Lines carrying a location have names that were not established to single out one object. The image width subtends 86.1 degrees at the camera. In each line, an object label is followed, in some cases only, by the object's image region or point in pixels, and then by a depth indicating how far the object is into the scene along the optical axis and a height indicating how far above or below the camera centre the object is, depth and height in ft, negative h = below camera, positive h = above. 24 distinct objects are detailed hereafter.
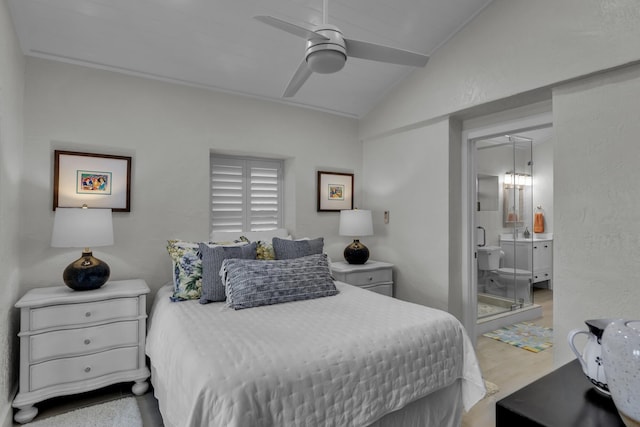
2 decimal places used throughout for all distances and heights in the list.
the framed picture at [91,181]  8.53 +0.90
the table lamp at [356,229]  11.93 -0.40
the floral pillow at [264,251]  9.34 -0.95
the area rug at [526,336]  11.27 -4.15
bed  4.38 -2.16
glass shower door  15.92 +0.30
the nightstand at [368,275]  11.32 -1.95
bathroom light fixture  16.24 +1.94
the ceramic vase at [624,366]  2.13 -0.95
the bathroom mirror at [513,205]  16.53 +0.67
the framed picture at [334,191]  12.82 +1.01
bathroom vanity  16.44 -1.72
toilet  15.21 -2.62
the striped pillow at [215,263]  7.78 -1.10
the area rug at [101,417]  6.93 -4.22
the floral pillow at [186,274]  7.92 -1.36
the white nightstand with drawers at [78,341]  7.03 -2.75
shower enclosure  15.23 -0.12
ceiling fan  5.17 +2.74
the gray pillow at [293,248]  9.41 -0.86
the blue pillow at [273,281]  7.38 -1.47
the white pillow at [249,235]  10.66 -0.59
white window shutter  11.34 +0.80
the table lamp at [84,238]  7.47 -0.50
